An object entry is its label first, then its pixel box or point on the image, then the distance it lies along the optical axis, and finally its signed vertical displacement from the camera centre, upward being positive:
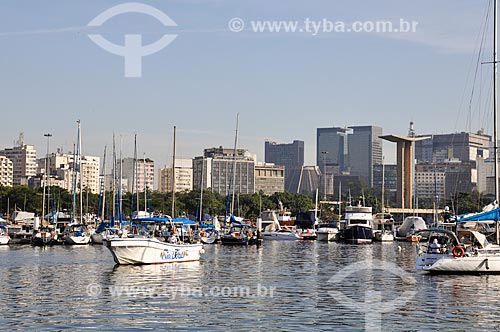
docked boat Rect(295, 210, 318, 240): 131.75 -1.34
